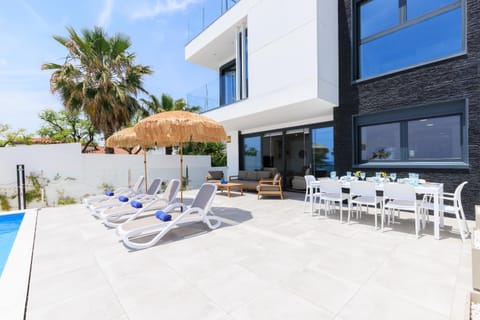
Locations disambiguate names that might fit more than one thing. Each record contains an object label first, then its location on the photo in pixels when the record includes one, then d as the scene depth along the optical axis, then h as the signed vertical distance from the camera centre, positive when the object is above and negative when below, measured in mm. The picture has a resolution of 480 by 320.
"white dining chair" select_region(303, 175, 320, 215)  5981 -714
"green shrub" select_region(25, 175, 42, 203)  8414 -1199
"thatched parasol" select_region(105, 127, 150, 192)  7160 +684
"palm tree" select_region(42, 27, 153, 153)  9453 +3801
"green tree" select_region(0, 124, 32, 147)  17578 +2133
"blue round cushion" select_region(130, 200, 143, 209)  5137 -1060
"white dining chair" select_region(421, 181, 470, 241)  3953 -1022
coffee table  9252 -1137
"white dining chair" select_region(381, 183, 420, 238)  4195 -819
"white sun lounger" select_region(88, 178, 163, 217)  5883 -1218
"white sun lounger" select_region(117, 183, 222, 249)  3826 -1236
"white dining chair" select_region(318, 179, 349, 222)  5352 -838
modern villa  5500 +2295
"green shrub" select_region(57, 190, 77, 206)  8938 -1593
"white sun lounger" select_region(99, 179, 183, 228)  5133 -1257
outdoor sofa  9819 -939
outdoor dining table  4034 -703
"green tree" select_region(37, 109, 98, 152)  20797 +3348
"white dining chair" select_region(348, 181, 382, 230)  4828 -805
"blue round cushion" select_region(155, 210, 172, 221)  4234 -1120
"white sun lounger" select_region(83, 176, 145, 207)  6962 -1187
